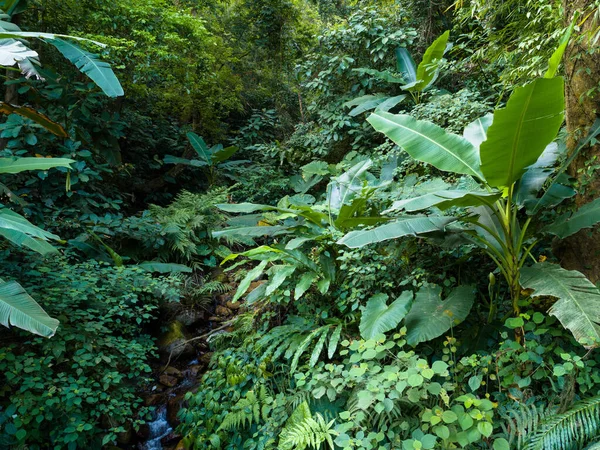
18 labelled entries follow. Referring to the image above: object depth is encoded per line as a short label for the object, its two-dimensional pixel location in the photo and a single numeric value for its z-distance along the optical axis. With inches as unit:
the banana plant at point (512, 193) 84.2
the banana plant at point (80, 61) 147.0
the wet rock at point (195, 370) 176.2
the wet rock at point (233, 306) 219.6
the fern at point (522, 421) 83.1
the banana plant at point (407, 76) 218.2
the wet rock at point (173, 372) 174.0
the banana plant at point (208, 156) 313.2
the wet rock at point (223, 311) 215.8
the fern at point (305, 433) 95.6
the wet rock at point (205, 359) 182.4
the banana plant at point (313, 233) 136.9
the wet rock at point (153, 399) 159.0
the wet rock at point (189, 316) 201.2
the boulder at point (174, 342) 183.6
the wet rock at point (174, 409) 151.9
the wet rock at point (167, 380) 169.5
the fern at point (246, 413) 123.6
